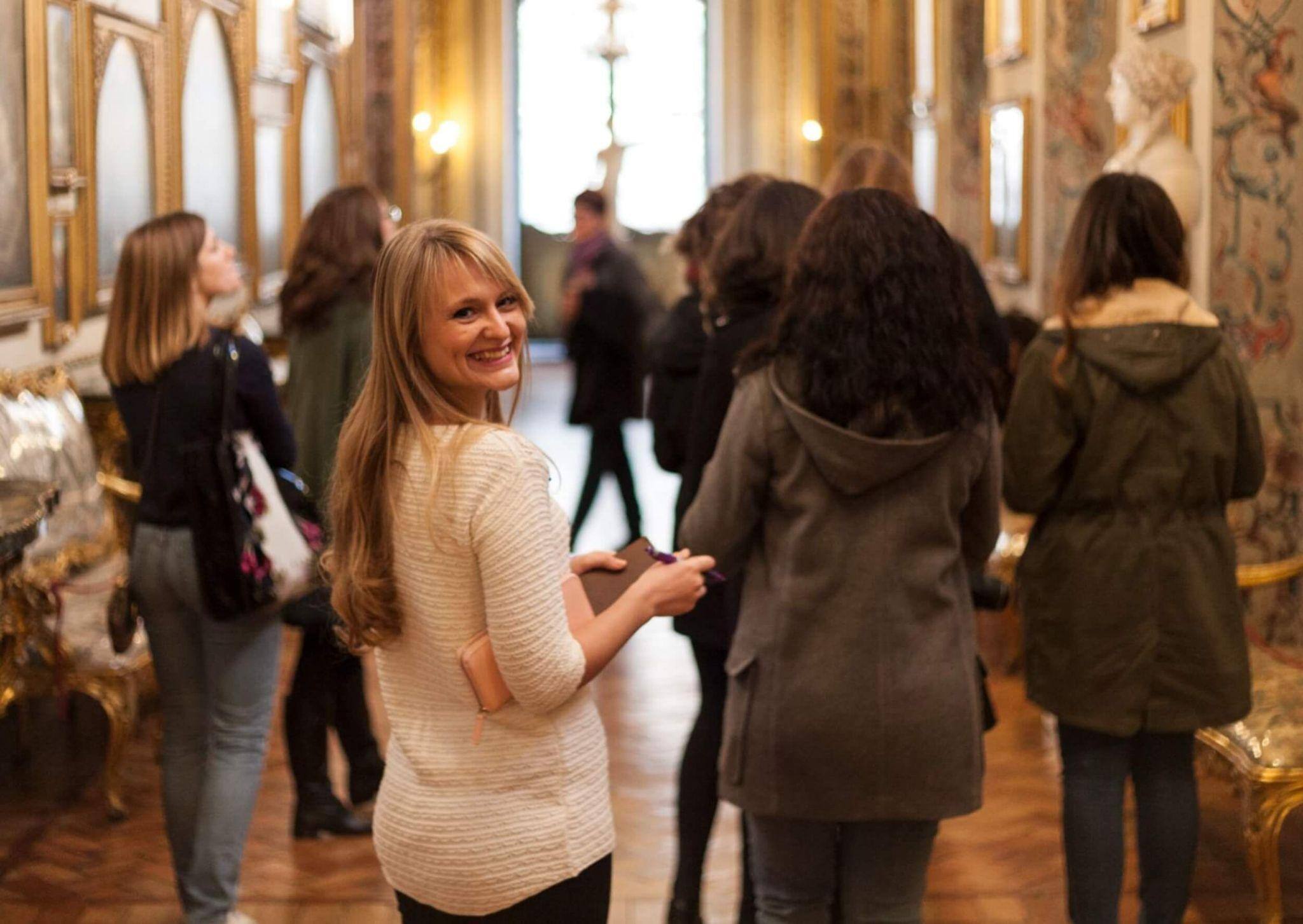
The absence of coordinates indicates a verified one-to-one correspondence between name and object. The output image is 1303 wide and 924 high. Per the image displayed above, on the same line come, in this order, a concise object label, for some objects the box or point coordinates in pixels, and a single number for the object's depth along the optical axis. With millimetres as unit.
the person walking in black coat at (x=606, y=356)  8156
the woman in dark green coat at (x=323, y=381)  4566
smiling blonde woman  2121
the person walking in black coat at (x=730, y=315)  3371
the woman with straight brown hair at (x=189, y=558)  3697
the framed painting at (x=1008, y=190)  8781
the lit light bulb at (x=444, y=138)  20266
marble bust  5438
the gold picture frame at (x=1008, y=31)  8845
